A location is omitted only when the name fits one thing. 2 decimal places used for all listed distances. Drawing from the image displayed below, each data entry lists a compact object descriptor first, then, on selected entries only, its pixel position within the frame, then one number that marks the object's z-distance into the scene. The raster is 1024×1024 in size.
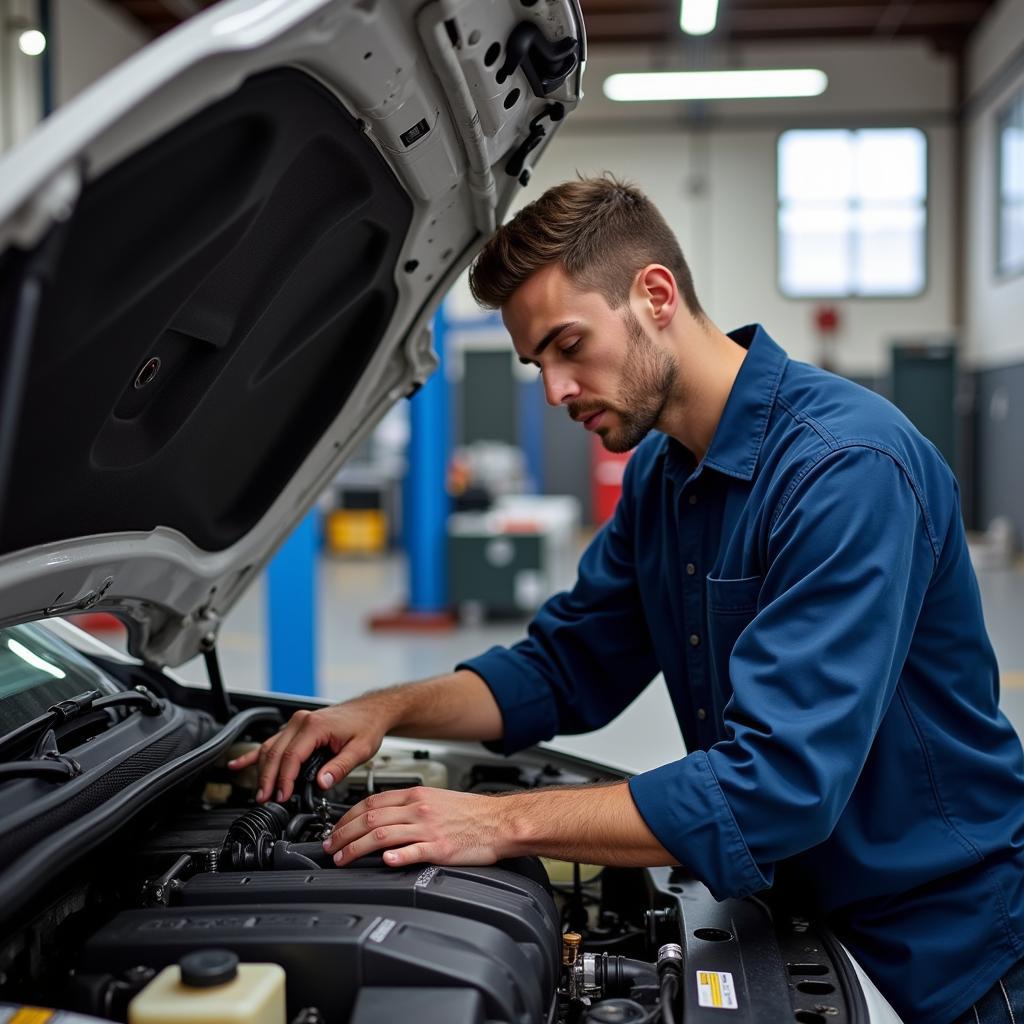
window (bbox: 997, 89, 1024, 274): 9.64
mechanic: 1.19
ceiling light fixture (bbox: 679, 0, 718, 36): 6.77
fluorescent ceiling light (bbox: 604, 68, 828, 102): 8.13
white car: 0.94
